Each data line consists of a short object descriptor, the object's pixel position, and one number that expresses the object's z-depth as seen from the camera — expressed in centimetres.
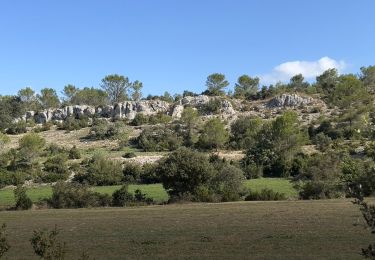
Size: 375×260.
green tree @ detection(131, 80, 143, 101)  14058
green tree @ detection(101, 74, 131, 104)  13988
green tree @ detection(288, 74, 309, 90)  13800
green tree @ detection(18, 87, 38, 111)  14412
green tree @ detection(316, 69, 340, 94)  12838
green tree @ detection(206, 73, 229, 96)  13300
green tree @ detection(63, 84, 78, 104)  14764
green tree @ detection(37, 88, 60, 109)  14512
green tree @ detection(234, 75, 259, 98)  13609
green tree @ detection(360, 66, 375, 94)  12301
